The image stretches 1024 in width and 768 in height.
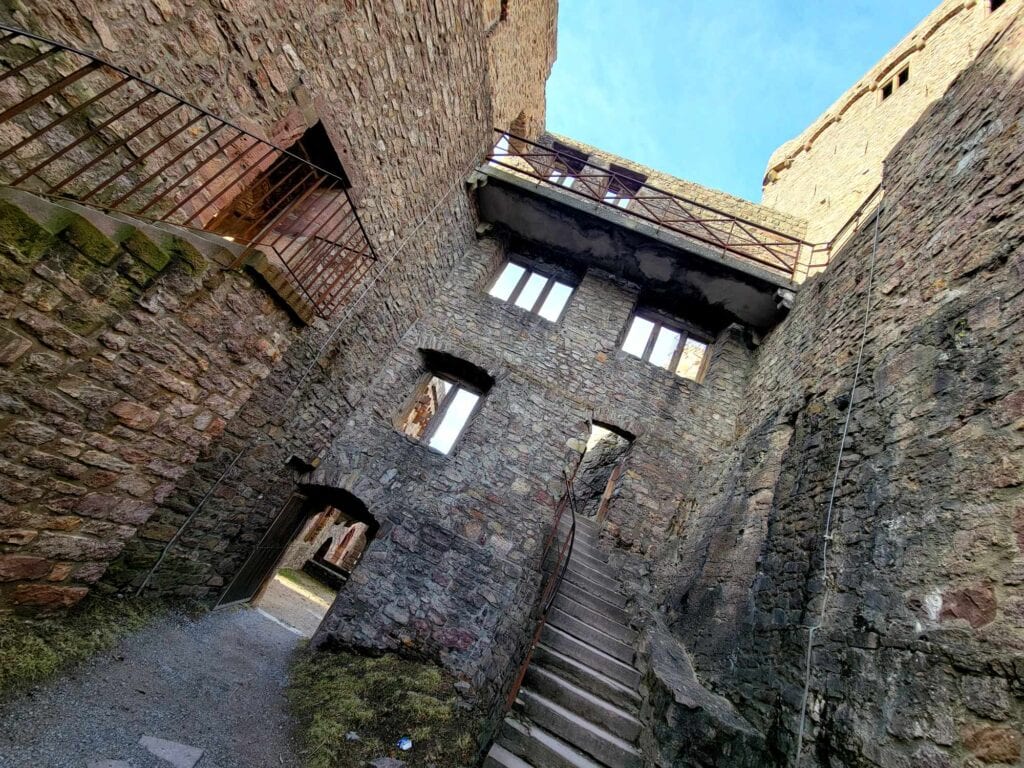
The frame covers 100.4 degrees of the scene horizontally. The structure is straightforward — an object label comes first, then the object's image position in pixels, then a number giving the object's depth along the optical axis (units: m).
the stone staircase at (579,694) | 3.31
